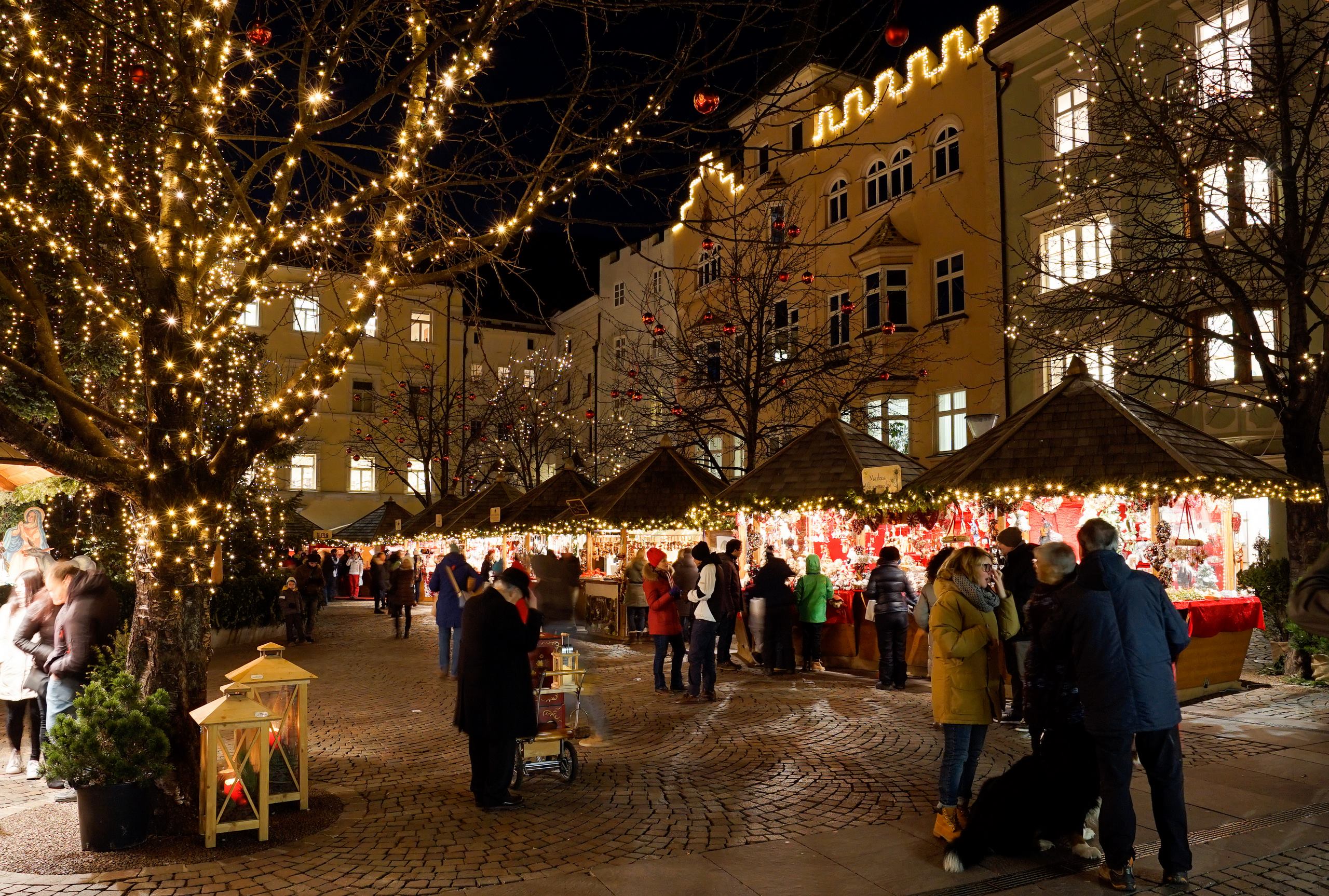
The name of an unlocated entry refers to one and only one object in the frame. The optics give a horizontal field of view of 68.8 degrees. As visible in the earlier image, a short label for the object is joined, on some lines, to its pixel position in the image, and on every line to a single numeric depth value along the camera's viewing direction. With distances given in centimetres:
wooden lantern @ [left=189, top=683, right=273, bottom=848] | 610
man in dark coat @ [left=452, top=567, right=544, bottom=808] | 696
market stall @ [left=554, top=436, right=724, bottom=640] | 1942
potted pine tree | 603
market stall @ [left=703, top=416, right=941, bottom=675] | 1432
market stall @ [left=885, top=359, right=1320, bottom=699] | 1136
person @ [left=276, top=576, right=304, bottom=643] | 1898
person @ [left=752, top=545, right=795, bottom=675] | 1343
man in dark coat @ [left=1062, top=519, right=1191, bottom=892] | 507
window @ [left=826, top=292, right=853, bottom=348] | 2664
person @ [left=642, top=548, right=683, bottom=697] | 1205
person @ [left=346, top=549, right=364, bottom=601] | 4041
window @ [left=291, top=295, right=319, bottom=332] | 3844
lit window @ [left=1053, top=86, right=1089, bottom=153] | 2067
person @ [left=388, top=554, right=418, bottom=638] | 2094
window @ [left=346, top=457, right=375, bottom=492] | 4809
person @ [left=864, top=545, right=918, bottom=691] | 1225
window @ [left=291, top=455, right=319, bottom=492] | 4650
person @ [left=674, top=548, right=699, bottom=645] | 1274
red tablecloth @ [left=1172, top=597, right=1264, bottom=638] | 1091
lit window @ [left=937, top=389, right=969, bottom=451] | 2431
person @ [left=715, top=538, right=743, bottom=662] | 1236
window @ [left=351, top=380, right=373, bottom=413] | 4762
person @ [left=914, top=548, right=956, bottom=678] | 917
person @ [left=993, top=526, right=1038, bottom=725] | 948
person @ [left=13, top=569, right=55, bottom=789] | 788
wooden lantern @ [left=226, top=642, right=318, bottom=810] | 679
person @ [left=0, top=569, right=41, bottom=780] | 815
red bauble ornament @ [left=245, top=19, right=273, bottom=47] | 667
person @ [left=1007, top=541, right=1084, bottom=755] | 541
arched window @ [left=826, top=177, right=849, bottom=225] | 2788
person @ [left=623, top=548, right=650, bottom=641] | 1917
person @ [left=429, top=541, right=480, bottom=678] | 1352
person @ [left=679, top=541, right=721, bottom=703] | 1133
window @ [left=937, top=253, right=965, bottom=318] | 2436
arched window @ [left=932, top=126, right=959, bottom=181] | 2448
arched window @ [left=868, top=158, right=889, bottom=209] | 2680
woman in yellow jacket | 582
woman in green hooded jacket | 1377
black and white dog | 556
